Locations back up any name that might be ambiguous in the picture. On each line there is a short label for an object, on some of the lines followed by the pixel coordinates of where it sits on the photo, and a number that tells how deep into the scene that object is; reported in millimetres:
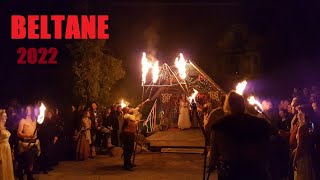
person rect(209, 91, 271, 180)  4632
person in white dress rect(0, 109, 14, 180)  7928
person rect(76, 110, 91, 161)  12947
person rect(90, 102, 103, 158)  13809
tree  15981
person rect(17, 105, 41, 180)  9083
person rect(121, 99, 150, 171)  11249
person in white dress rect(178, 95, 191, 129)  19327
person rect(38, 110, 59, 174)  10406
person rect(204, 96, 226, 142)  7188
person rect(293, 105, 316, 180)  7173
